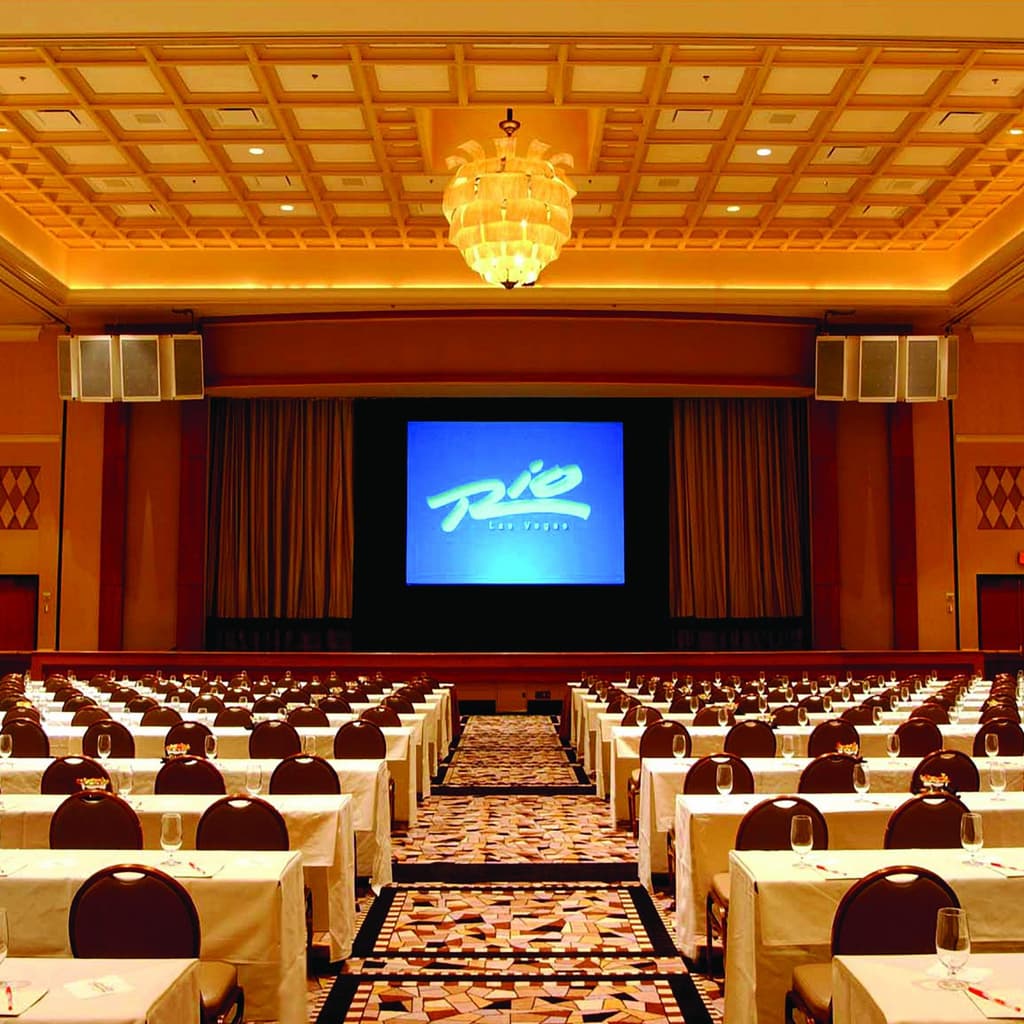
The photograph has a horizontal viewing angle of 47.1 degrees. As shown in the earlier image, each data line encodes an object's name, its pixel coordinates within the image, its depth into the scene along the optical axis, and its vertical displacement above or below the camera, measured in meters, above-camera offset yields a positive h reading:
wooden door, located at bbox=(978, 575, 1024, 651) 17.19 -0.12
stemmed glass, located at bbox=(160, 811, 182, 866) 3.88 -0.77
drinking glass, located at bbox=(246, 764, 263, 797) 5.97 -0.94
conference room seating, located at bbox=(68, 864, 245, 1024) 3.28 -0.91
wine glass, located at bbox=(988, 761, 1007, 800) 5.04 -0.75
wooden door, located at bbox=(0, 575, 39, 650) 17.33 -0.24
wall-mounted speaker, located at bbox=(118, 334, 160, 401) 16.14 +3.11
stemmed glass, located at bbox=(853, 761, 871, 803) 4.90 -0.74
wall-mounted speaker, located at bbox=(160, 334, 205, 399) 16.20 +3.19
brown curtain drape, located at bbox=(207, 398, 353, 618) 18.78 +1.40
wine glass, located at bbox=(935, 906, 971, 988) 2.54 -0.73
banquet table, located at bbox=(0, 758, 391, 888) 6.00 -0.96
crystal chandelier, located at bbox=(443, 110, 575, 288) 10.35 +3.44
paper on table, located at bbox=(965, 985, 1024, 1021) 2.50 -0.87
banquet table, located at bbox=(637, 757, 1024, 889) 5.96 -0.92
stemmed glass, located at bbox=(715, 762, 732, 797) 4.83 -0.73
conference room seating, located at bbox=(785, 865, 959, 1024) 3.25 -0.87
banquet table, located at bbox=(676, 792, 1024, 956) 4.88 -0.96
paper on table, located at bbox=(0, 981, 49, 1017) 2.55 -0.90
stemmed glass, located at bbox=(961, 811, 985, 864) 3.63 -0.71
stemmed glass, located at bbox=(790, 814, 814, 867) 3.77 -0.75
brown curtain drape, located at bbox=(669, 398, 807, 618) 18.83 +1.49
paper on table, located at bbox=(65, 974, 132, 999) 2.68 -0.90
